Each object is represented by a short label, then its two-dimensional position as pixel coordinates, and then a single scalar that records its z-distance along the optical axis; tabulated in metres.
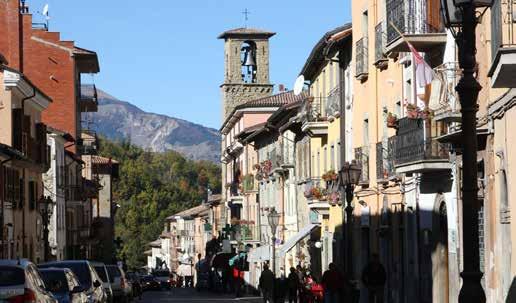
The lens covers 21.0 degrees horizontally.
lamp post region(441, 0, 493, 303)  14.31
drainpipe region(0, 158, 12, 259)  45.79
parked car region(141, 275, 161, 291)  91.88
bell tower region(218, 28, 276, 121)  98.62
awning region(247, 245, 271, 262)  65.31
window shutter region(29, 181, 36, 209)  55.41
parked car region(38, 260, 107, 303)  29.60
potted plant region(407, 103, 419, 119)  28.52
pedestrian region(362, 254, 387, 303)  32.09
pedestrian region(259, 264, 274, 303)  48.28
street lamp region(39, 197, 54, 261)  52.38
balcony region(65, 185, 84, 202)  77.26
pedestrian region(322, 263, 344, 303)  33.72
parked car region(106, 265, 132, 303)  42.19
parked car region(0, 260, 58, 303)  18.17
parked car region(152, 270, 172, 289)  97.94
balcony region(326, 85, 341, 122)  47.91
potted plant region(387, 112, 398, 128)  32.84
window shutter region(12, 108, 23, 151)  50.47
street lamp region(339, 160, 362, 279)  31.02
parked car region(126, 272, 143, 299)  62.97
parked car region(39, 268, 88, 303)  24.31
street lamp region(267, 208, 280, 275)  50.34
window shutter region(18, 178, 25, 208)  51.81
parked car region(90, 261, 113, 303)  37.46
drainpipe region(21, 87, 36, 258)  53.06
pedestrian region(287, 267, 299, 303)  44.51
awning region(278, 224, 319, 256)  54.81
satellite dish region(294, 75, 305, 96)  54.06
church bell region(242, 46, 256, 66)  99.62
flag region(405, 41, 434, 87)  26.36
